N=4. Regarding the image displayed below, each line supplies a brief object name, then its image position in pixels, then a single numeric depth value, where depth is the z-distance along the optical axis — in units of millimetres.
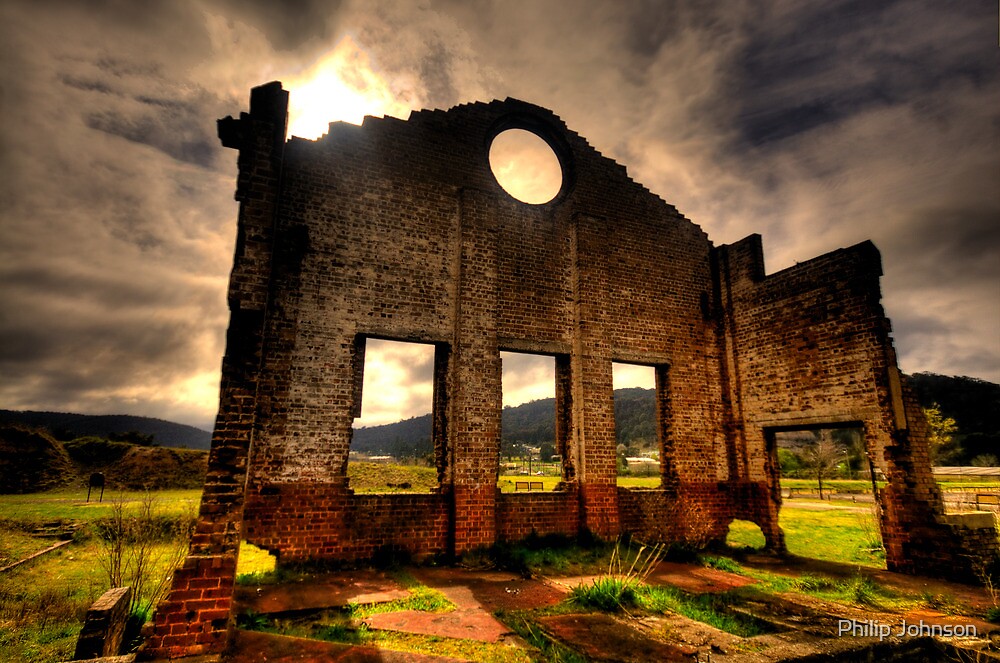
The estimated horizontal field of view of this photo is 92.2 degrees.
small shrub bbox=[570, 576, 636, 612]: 4980
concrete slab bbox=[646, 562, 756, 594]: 6082
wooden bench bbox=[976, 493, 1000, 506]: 18931
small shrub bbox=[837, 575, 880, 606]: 5730
